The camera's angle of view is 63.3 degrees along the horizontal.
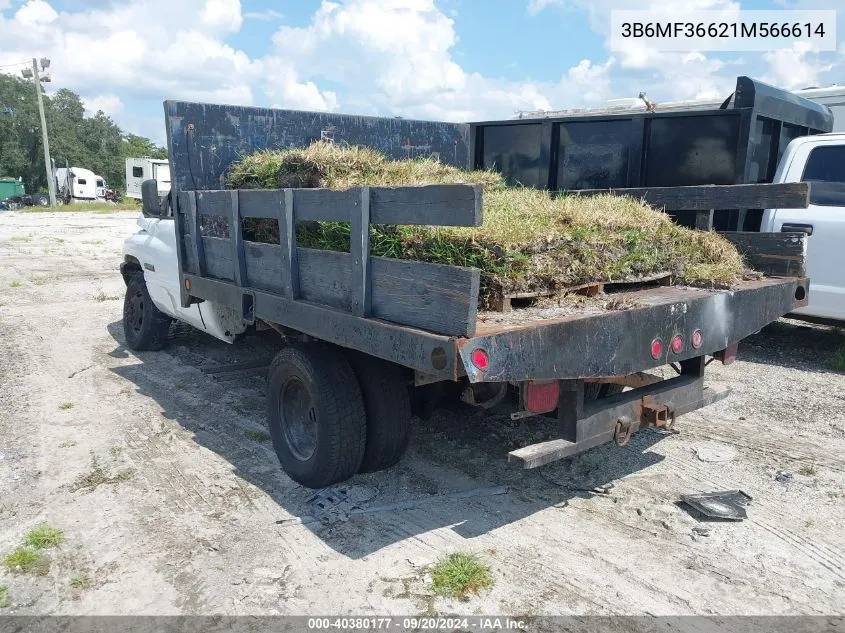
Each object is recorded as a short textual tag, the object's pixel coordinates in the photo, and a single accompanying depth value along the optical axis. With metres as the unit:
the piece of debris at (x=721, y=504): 3.53
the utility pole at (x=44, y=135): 36.31
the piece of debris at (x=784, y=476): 3.98
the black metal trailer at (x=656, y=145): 6.18
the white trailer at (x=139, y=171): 30.52
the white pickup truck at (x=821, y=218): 6.05
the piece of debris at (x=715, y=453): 4.27
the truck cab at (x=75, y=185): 45.97
